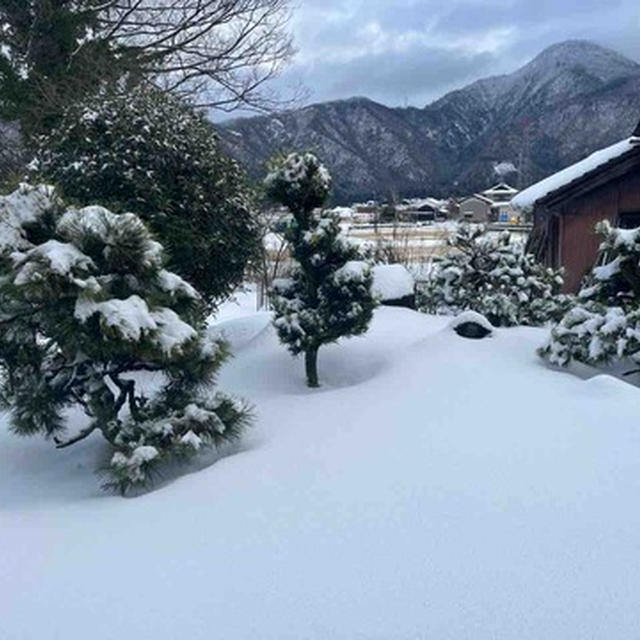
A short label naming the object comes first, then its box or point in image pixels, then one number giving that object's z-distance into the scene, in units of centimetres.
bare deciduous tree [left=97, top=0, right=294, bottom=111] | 1043
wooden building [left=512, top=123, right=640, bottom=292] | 898
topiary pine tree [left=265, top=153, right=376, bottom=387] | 438
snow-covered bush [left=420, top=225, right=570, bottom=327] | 741
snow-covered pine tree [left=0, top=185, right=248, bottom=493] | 289
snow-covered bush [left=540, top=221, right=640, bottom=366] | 429
